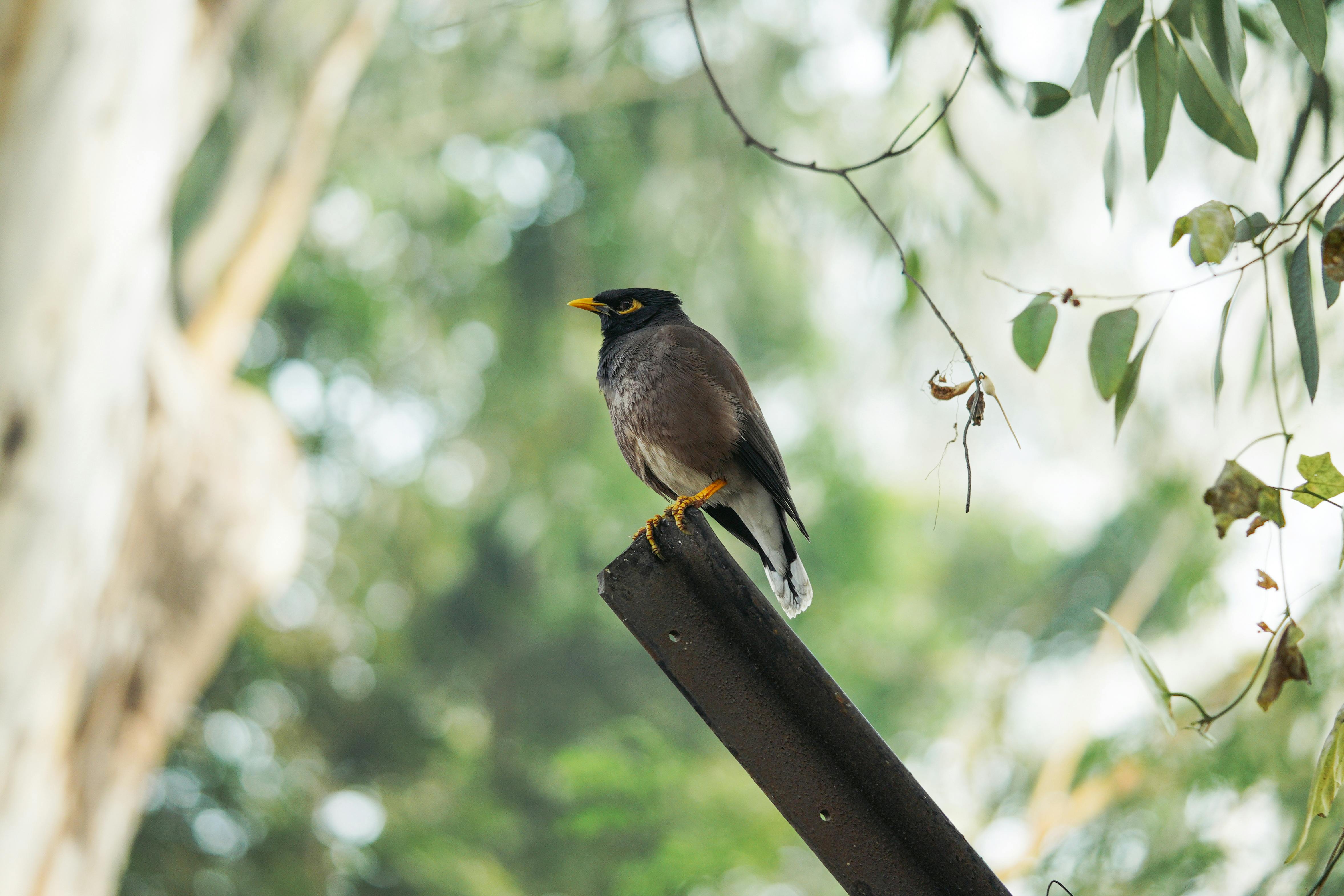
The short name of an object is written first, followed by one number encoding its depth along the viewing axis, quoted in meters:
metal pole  7.10
